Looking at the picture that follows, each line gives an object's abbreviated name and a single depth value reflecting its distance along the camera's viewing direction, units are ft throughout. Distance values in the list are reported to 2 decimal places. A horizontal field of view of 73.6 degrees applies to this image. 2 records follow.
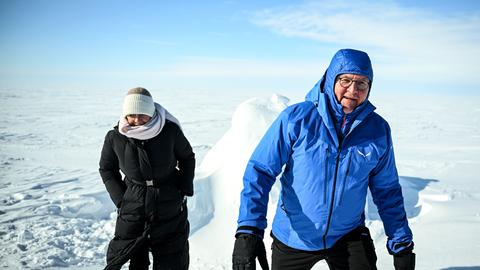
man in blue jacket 5.54
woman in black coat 7.43
